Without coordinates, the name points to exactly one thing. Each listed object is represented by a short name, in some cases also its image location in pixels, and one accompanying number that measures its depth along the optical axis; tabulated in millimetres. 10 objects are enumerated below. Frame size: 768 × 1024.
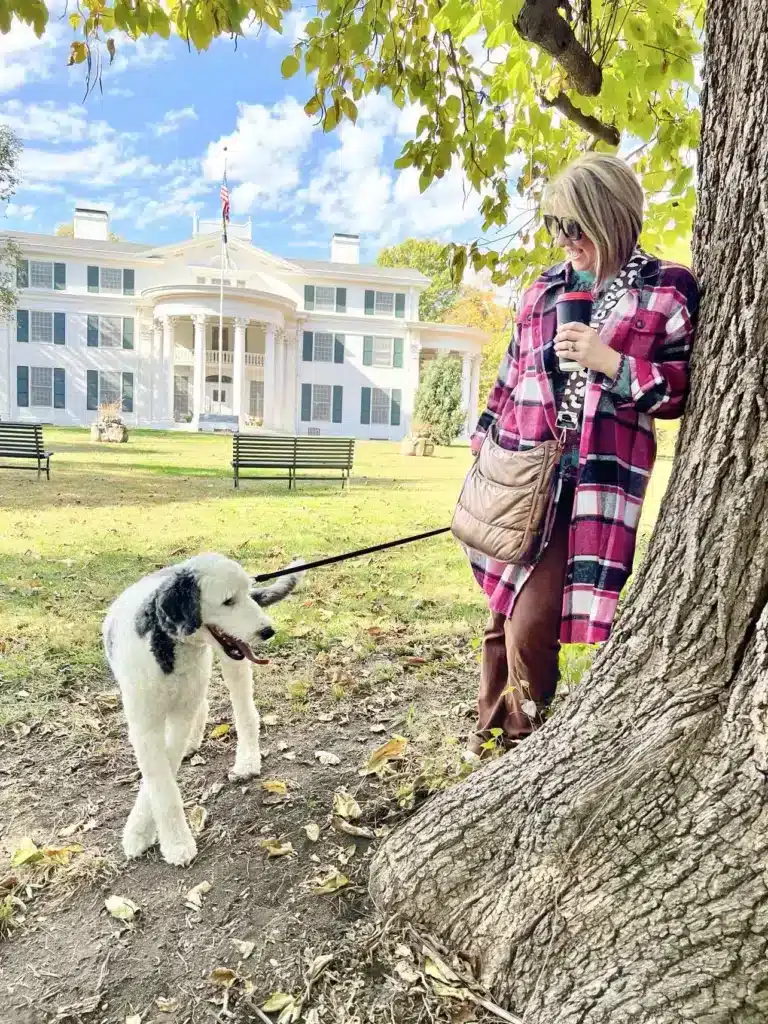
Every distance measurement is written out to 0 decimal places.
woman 1760
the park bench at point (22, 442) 12117
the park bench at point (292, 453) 12836
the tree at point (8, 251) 21453
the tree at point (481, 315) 33750
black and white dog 2084
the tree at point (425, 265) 44031
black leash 2416
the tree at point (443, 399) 26422
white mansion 32281
